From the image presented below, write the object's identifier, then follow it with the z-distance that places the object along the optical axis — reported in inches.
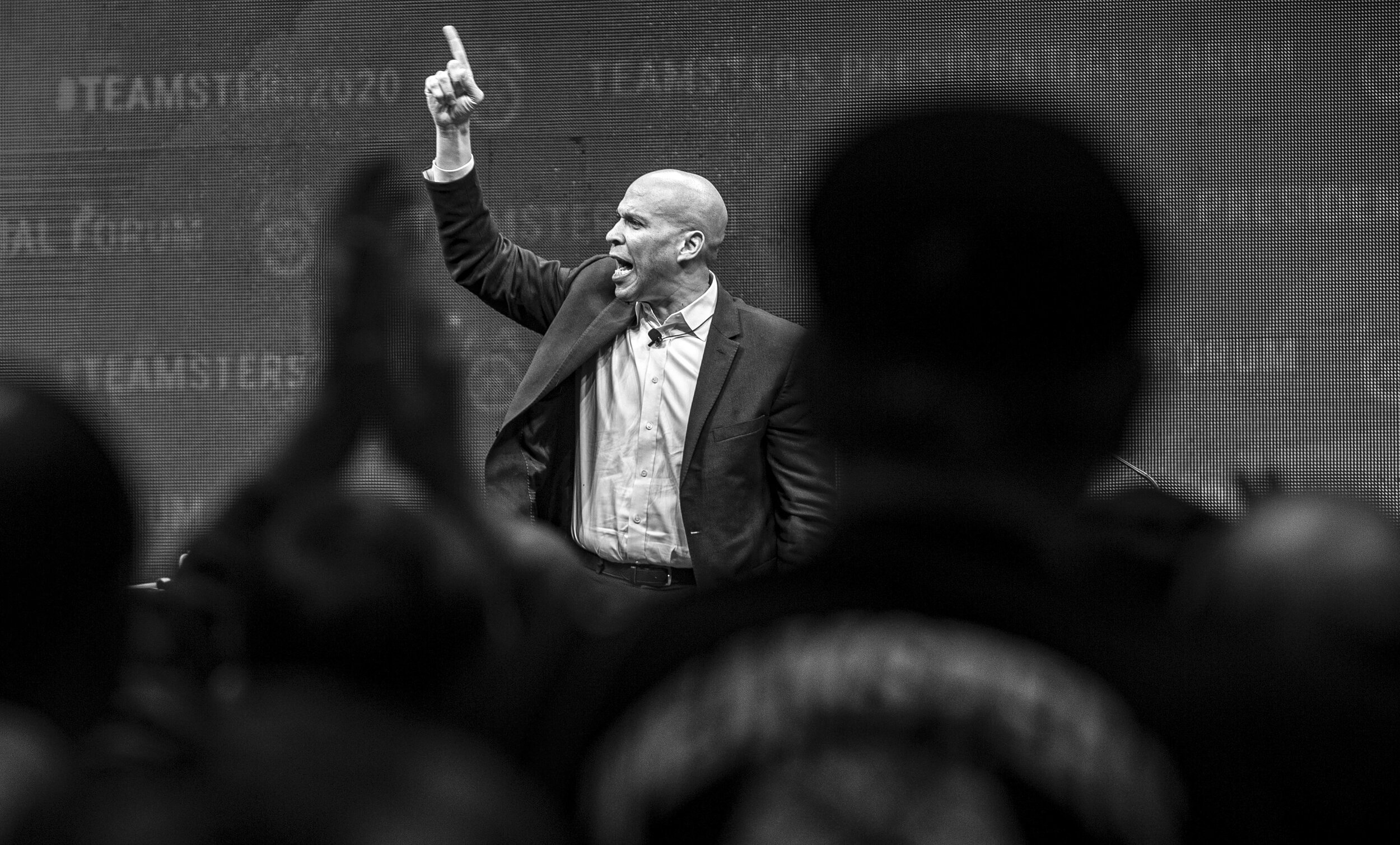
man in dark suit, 380.1
